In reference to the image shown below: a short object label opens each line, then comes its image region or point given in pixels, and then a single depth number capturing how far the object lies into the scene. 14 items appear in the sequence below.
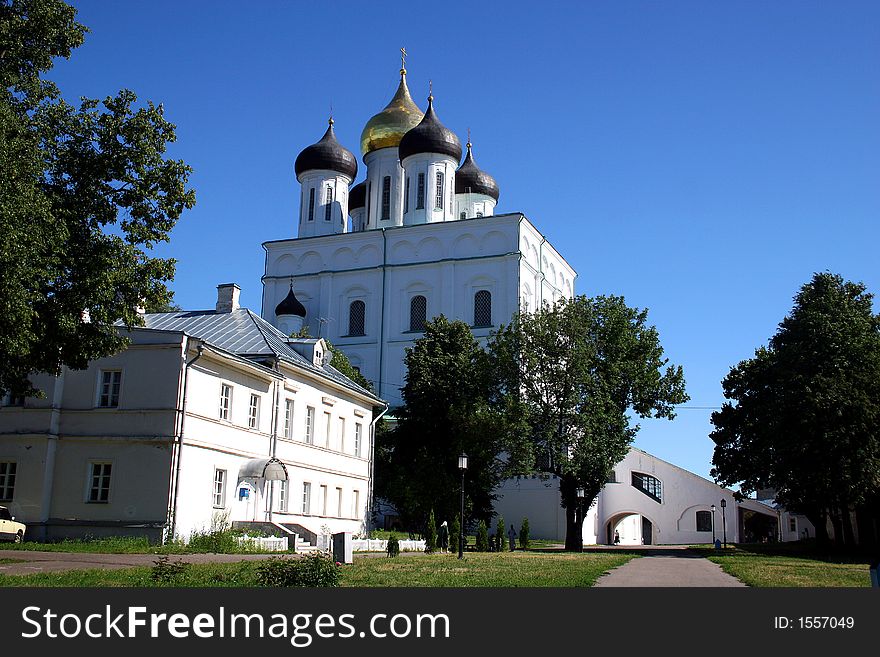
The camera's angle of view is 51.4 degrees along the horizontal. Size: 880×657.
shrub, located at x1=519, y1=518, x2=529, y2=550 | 37.09
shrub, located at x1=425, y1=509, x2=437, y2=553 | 28.92
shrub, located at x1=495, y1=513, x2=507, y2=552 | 33.25
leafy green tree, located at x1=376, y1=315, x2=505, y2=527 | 38.38
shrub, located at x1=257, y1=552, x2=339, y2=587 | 11.62
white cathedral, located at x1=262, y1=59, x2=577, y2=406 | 57.62
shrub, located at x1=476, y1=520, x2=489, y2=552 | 34.03
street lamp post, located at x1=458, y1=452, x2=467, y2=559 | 25.73
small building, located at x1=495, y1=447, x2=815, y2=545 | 58.41
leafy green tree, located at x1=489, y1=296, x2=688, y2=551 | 36.25
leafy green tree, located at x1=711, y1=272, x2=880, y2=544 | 30.22
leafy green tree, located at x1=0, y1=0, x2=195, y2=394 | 17.66
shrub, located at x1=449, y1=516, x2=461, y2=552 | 29.86
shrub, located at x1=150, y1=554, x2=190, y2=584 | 12.32
